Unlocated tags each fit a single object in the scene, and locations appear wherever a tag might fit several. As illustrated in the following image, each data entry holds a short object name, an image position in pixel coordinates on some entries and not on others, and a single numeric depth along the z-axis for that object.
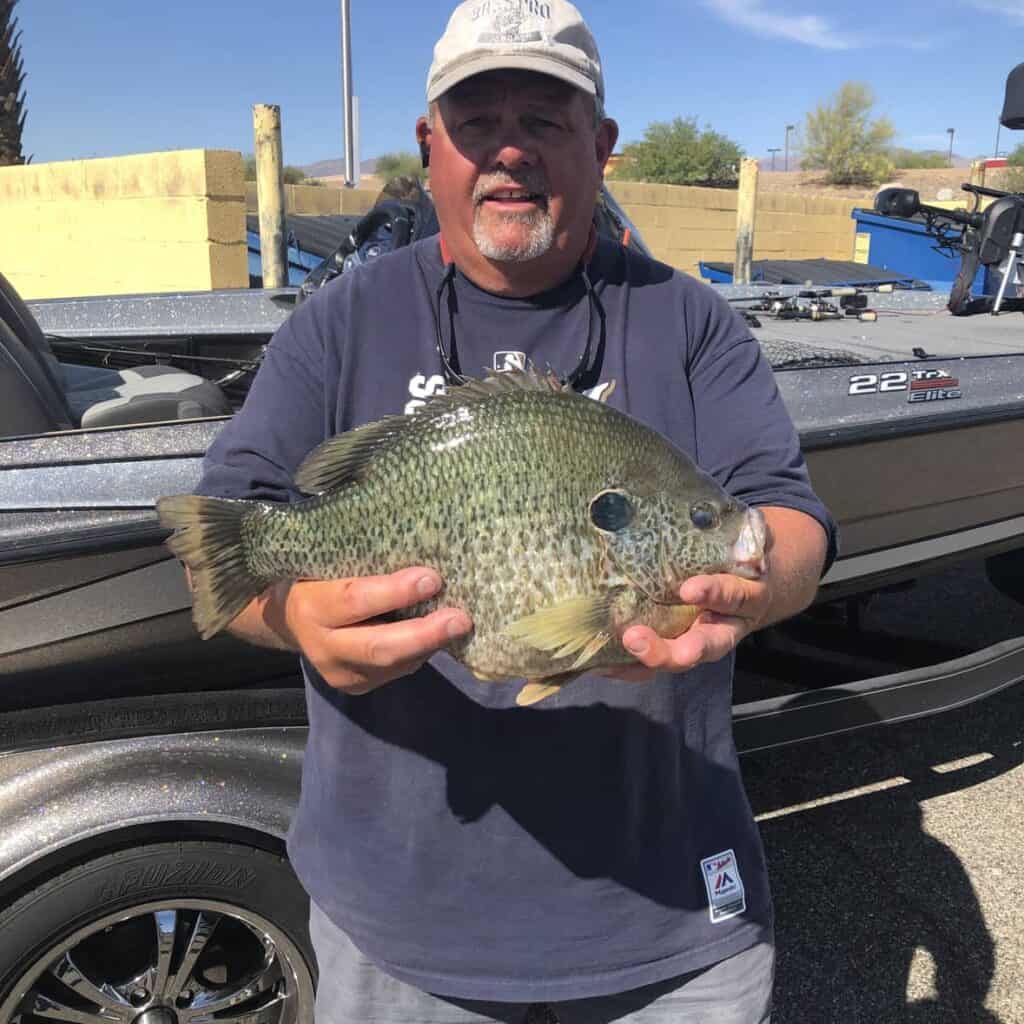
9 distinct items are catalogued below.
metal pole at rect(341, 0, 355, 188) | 18.64
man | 1.45
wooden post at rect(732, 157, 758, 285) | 12.02
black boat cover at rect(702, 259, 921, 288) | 10.27
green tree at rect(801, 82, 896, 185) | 53.66
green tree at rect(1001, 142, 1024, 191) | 35.91
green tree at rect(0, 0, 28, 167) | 15.29
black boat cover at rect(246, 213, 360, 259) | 9.46
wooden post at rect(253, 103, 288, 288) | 8.22
